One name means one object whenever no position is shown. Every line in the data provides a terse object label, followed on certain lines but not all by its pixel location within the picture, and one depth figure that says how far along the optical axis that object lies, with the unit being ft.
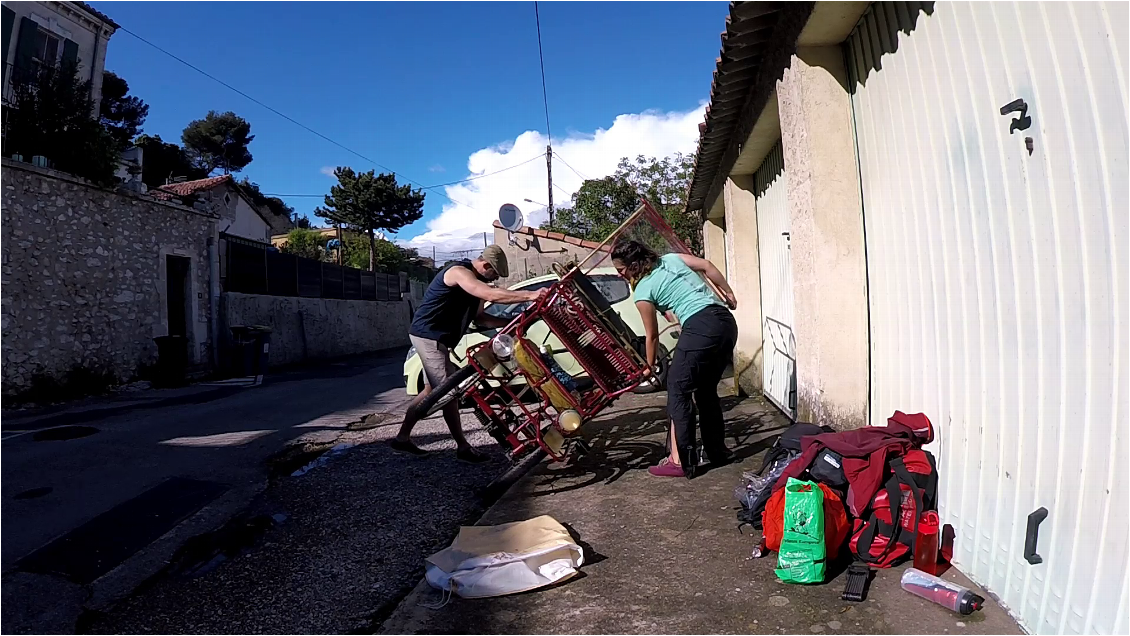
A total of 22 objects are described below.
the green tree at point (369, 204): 112.98
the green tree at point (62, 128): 24.59
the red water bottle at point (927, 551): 8.89
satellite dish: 53.16
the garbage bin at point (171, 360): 39.86
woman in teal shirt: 13.98
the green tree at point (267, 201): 106.77
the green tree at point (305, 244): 98.77
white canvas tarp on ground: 9.32
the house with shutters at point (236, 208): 78.27
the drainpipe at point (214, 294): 47.88
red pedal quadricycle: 14.34
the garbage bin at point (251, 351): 45.83
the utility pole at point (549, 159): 95.43
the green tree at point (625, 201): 51.96
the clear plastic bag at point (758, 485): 11.00
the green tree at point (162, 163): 99.04
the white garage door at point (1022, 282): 6.22
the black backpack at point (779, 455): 10.90
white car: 25.16
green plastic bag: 8.85
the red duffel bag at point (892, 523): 9.12
